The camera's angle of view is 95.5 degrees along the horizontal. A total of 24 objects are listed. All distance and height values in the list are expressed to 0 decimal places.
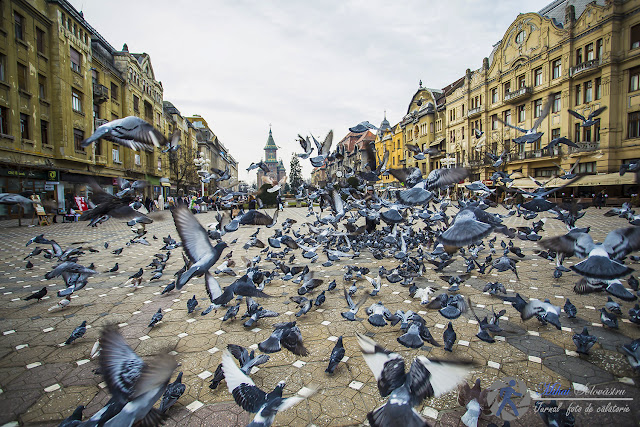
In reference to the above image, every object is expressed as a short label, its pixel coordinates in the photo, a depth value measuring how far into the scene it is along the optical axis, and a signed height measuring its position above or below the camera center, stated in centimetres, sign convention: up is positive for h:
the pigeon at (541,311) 366 -147
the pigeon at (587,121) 685 +187
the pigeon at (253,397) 186 -135
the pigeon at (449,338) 335 -161
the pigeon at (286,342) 313 -157
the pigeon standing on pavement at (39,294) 507 -160
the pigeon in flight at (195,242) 297 -43
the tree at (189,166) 3753 +476
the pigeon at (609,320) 381 -162
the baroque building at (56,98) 1719 +778
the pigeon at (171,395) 251 -173
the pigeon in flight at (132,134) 362 +85
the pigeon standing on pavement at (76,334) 373 -169
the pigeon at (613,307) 401 -154
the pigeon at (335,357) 305 -165
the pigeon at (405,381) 181 -121
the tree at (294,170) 6243 +667
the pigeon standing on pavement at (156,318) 419 -167
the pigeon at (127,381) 187 -124
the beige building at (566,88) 2288 +1045
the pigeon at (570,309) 408 -158
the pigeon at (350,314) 399 -158
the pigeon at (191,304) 465 -166
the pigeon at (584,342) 319 -161
